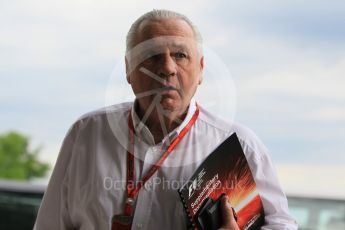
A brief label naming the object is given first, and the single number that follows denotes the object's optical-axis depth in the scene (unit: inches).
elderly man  132.0
